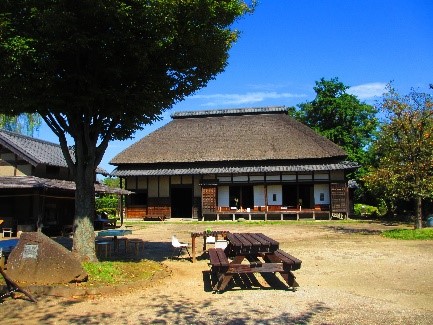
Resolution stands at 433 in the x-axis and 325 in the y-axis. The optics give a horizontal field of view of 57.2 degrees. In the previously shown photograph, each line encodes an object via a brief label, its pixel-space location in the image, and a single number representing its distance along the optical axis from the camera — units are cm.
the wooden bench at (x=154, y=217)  2839
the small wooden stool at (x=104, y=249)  1094
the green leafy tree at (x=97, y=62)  745
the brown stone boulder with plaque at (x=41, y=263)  724
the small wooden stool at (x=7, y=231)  1722
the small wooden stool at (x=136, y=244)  1131
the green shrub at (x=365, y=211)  2733
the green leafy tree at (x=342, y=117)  3669
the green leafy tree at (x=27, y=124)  3072
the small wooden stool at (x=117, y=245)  1206
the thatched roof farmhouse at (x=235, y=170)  2753
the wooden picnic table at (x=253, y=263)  709
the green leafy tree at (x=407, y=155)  1634
